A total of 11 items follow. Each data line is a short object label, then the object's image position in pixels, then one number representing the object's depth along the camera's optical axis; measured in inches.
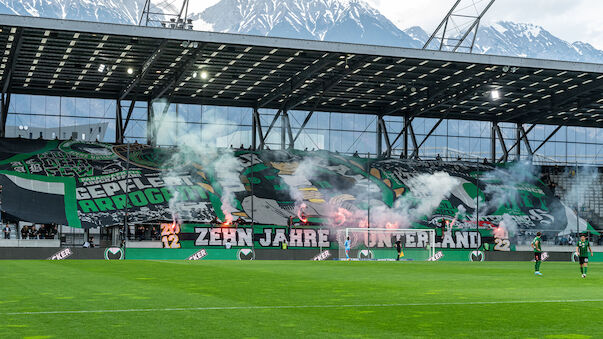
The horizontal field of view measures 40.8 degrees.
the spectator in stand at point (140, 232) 2208.4
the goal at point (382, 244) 2191.2
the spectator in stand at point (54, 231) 2182.6
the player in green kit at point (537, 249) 1278.3
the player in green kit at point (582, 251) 1179.3
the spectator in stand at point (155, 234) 2228.1
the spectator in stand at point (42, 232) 2180.6
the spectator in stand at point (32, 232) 2185.0
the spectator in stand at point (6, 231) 2153.7
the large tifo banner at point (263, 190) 2306.8
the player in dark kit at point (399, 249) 2162.9
